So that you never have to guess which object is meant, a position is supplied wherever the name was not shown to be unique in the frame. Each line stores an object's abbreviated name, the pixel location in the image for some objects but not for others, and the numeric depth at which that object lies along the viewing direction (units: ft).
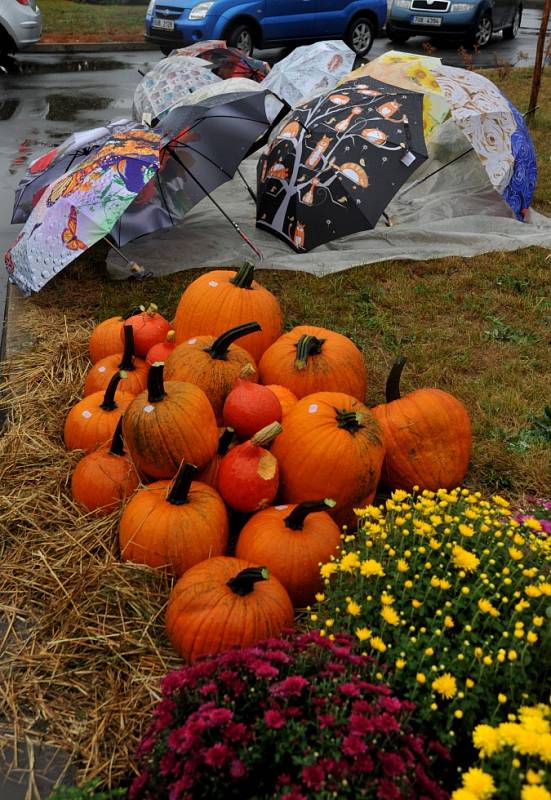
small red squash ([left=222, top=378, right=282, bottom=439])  10.41
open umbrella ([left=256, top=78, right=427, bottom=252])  17.53
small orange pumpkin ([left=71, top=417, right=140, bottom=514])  10.52
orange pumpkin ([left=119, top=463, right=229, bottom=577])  9.35
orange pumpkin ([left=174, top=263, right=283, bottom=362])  12.82
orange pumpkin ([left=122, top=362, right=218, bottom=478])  9.87
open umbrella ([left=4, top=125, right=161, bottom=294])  15.43
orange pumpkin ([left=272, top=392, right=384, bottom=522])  9.96
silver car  46.44
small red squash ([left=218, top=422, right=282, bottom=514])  9.89
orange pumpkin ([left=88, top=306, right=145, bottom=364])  13.70
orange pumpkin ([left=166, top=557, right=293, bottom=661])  8.17
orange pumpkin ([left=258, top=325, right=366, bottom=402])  11.68
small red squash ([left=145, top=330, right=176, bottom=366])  12.45
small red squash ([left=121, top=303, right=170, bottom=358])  13.26
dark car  53.21
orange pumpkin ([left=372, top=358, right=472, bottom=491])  10.93
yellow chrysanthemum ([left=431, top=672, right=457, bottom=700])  6.16
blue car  44.32
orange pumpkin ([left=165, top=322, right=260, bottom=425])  10.96
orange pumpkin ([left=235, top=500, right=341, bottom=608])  9.13
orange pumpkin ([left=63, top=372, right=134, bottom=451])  11.43
